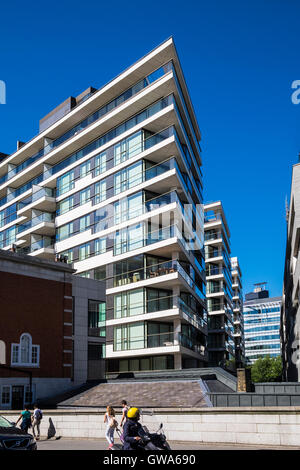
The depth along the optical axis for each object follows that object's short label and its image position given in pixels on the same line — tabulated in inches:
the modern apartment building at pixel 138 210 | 1791.3
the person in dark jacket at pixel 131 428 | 430.0
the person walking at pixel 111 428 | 679.1
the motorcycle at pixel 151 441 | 428.5
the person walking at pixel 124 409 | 693.8
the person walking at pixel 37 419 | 908.0
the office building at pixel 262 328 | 6702.8
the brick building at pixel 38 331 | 1210.0
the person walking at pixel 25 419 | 881.4
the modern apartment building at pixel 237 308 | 4143.7
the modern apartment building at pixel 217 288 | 3090.6
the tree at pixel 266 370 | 3656.5
